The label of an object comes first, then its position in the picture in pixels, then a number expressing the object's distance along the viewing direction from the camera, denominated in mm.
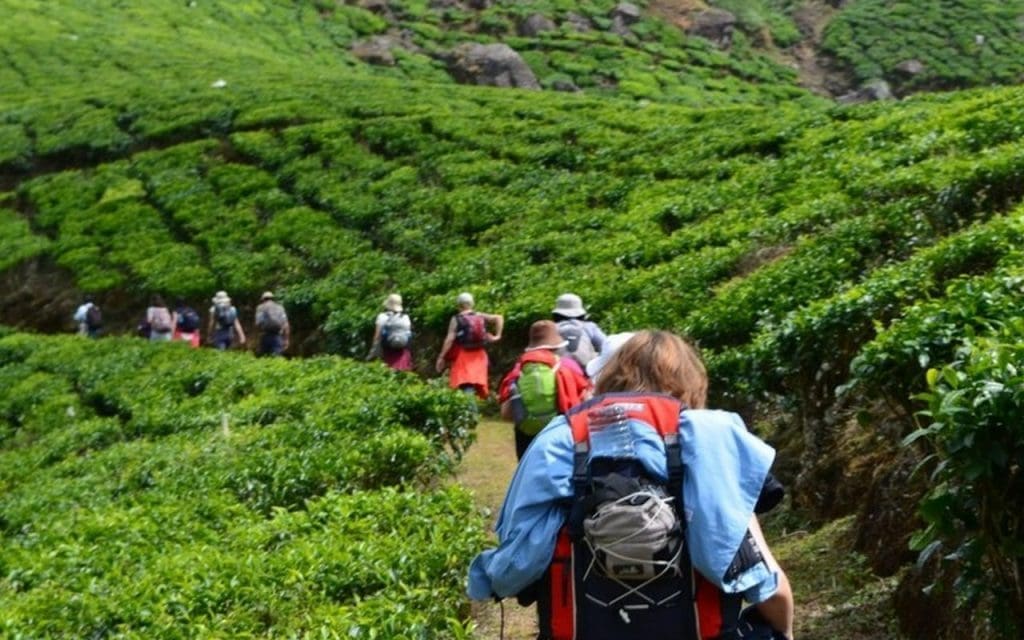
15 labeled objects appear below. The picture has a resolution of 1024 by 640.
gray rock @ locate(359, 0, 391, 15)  55938
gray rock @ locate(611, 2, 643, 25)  55094
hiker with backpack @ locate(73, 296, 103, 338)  23125
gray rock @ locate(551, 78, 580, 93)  44919
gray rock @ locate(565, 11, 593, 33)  54219
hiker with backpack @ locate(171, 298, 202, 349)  21406
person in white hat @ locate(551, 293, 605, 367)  9703
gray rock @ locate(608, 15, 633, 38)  53938
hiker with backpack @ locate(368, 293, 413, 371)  15062
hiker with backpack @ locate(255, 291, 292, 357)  18688
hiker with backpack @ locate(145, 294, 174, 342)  21391
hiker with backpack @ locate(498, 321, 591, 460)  8297
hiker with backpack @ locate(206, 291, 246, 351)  20406
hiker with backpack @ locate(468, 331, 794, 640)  3699
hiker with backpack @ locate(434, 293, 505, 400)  12531
